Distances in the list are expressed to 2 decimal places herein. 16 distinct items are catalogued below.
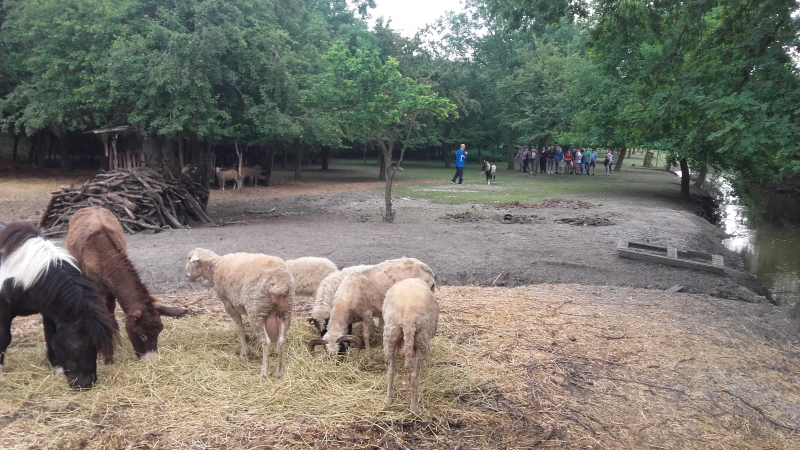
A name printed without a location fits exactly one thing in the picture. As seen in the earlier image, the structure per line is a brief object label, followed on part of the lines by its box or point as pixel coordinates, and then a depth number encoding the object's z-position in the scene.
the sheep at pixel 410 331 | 4.32
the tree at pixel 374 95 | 13.45
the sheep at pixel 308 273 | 6.61
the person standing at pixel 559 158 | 37.69
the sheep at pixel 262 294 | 4.84
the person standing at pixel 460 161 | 27.08
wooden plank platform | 9.92
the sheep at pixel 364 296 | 5.16
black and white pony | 4.48
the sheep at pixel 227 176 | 23.47
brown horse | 5.02
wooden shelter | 16.15
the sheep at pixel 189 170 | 16.60
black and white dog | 29.12
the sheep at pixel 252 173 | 24.85
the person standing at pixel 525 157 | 39.25
